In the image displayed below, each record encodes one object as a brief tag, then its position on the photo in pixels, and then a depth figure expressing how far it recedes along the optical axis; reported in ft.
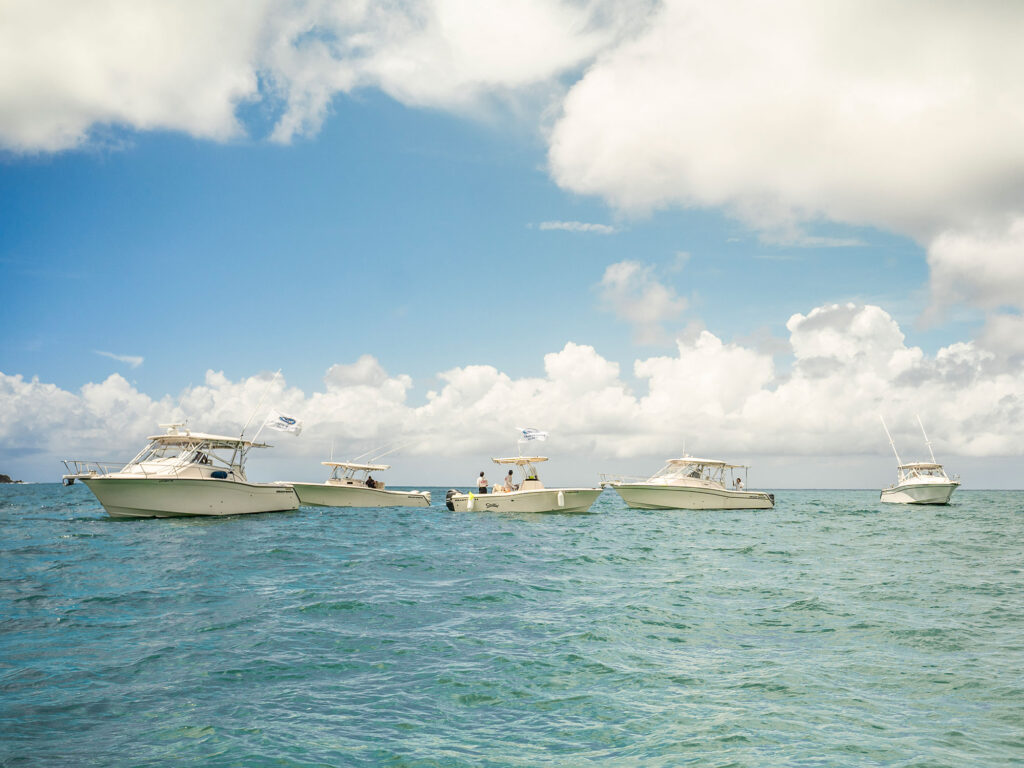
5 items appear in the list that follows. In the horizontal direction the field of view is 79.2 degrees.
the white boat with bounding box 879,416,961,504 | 193.11
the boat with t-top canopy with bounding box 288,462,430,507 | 143.23
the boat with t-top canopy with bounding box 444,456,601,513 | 124.36
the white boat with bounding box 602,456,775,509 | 151.12
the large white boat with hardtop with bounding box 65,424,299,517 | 94.24
